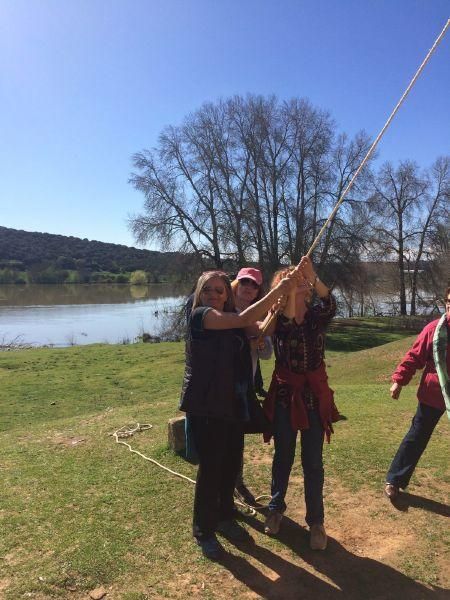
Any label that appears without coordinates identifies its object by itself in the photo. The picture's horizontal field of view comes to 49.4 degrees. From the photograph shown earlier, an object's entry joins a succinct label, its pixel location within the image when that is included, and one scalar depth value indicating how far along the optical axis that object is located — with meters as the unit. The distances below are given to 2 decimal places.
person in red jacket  3.93
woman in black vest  3.23
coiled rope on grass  4.09
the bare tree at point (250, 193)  31.44
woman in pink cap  3.67
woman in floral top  3.45
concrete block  5.21
